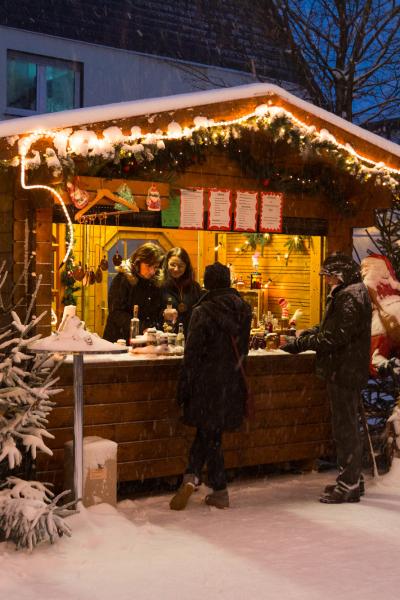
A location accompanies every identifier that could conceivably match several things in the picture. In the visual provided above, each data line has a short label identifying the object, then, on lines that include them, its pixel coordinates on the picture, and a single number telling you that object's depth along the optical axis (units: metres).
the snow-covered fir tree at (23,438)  5.73
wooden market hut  6.91
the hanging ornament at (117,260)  8.63
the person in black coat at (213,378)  7.04
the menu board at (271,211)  8.70
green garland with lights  7.09
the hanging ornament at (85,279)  8.17
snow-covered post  6.27
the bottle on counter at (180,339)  8.09
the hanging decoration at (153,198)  7.81
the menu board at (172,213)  8.04
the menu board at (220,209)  8.32
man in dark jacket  7.27
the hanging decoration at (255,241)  10.77
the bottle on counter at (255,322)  10.18
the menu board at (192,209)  8.13
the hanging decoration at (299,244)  10.00
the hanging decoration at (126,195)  7.61
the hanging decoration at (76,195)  7.27
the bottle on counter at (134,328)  8.20
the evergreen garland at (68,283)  8.43
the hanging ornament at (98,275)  8.44
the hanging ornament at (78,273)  8.06
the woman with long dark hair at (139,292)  8.83
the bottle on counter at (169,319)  8.40
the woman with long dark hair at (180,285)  8.65
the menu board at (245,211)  8.54
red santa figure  8.48
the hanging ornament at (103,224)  7.81
